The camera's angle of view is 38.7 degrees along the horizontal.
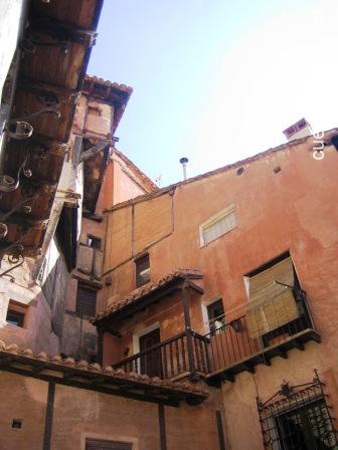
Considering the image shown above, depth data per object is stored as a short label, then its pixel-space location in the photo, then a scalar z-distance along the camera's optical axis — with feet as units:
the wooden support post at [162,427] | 35.99
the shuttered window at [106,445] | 32.42
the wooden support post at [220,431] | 38.83
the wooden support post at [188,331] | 41.09
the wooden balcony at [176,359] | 42.01
